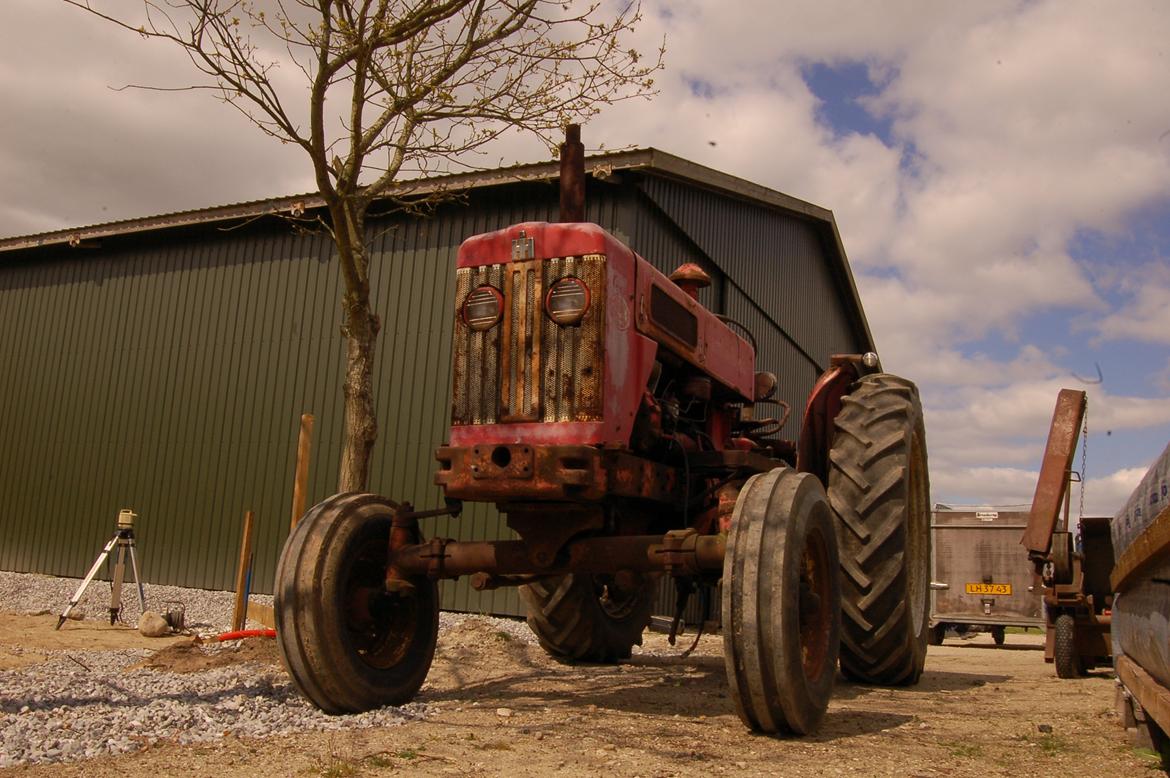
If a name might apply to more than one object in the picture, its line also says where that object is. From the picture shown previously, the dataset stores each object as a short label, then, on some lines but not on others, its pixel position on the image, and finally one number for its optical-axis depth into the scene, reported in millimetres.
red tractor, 4258
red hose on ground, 7070
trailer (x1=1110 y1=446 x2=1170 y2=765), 3312
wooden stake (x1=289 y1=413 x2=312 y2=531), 7202
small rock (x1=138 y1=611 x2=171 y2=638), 8875
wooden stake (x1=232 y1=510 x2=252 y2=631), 7684
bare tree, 6809
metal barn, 11586
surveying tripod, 9391
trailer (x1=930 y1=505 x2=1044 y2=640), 15984
